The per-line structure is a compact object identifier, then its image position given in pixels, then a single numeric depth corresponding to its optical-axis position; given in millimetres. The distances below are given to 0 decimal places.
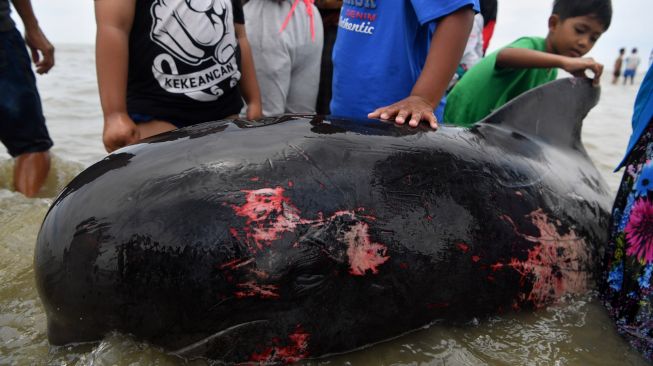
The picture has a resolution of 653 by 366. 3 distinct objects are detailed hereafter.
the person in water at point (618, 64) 30225
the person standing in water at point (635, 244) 1814
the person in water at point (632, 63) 29000
